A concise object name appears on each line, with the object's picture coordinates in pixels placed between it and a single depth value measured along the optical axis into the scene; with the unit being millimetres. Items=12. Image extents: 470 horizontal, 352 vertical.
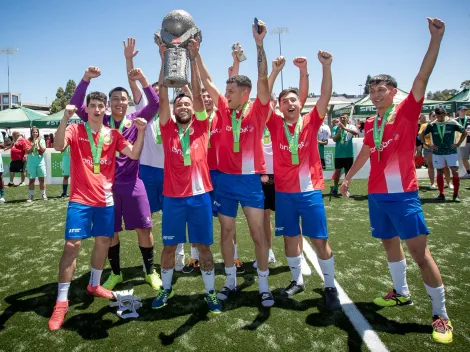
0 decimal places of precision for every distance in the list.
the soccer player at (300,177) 3537
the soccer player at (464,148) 10312
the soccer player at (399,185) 2984
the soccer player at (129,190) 4070
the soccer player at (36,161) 10678
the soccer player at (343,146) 10078
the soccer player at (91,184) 3430
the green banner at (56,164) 13938
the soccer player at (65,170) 11078
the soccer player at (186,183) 3457
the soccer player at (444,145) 8766
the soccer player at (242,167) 3625
